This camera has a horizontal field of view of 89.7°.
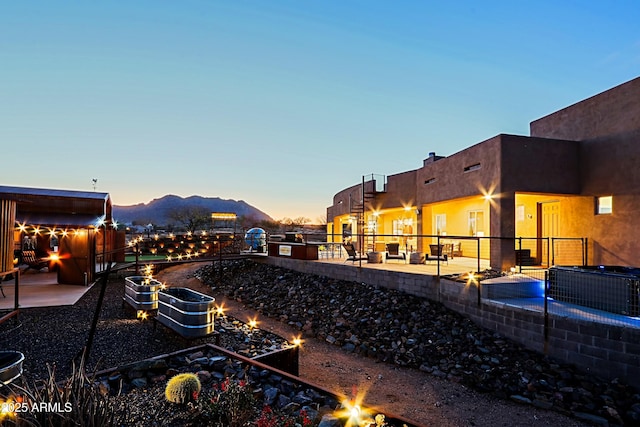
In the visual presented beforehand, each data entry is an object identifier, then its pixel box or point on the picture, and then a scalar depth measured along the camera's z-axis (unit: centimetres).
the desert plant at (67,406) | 211
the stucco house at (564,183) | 991
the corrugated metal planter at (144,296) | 752
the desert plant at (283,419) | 256
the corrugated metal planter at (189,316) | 597
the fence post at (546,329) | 589
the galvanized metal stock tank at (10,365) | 295
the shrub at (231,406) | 269
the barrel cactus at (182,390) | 314
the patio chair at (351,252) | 1198
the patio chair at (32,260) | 1316
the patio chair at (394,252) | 1234
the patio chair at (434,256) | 1141
